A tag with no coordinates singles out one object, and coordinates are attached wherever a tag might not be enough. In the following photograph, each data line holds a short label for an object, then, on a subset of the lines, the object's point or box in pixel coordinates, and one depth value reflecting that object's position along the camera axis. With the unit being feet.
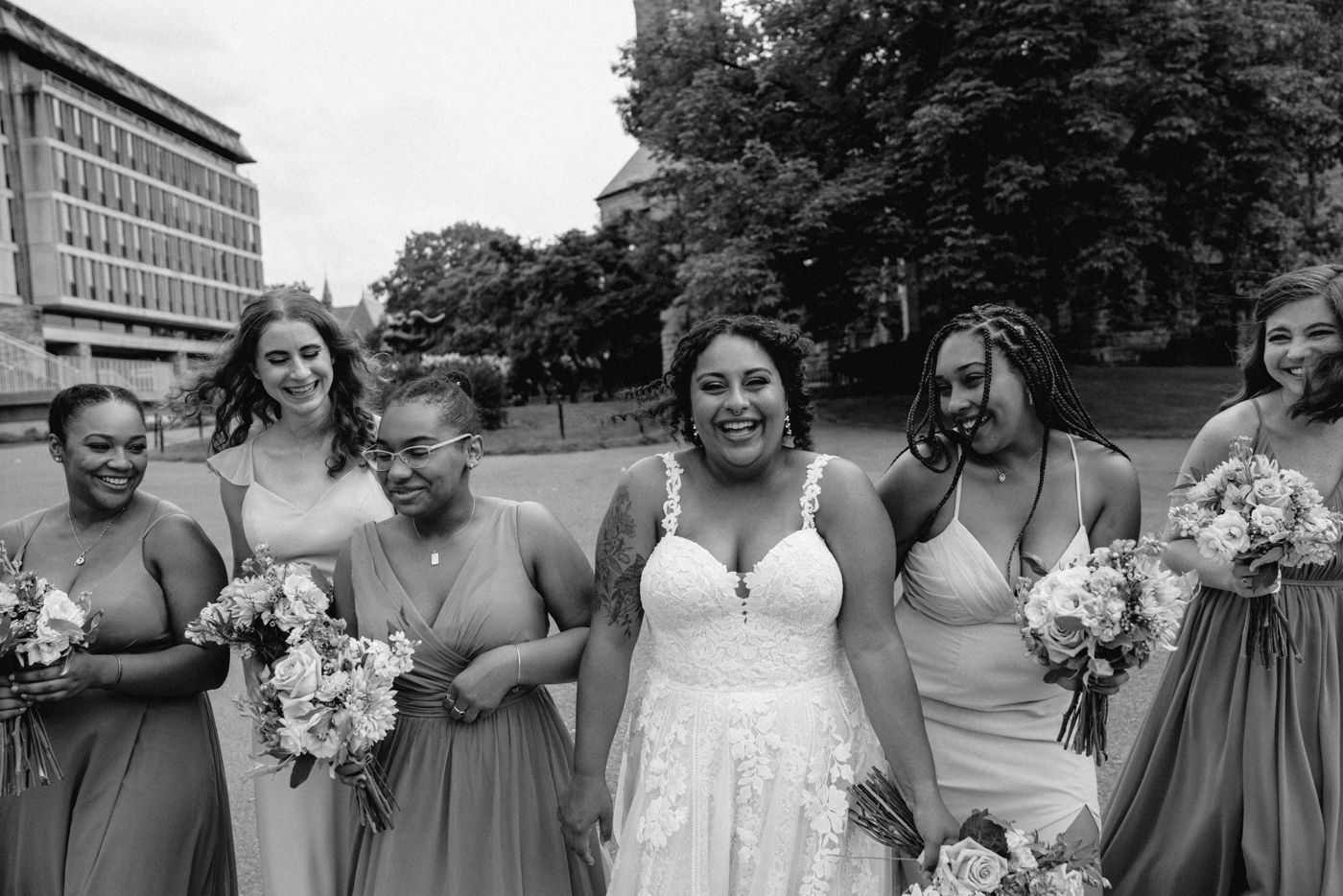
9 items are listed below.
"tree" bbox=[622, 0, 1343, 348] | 65.82
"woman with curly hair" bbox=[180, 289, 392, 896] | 11.24
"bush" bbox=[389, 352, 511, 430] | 86.74
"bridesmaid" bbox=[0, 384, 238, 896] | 10.53
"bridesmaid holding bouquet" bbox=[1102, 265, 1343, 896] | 11.07
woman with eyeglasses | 10.15
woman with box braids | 10.47
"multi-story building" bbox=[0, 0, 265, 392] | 182.60
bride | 9.70
